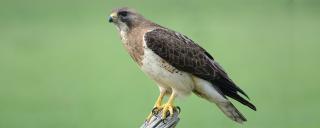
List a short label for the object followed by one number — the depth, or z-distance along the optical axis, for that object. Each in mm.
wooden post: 9562
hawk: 11000
